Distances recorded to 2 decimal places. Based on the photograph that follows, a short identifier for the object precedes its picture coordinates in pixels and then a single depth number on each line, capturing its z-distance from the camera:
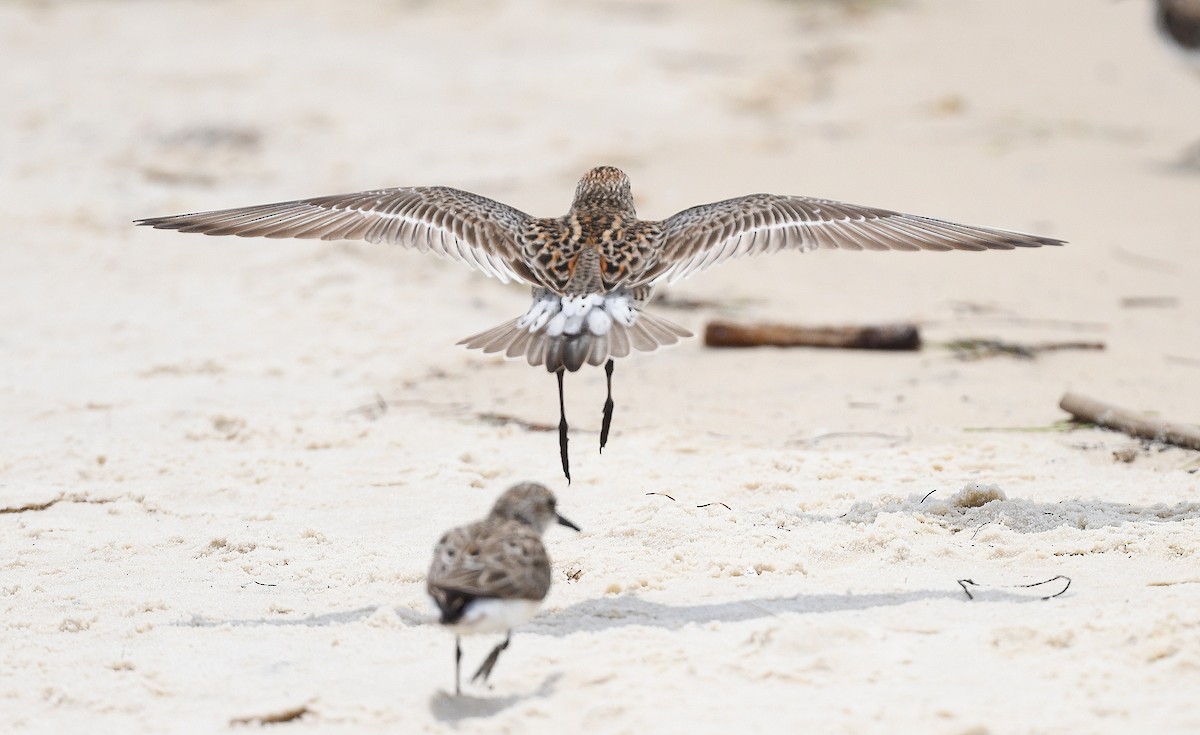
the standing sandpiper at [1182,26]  25.92
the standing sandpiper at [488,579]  7.86
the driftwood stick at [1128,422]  11.93
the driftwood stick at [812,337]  15.23
